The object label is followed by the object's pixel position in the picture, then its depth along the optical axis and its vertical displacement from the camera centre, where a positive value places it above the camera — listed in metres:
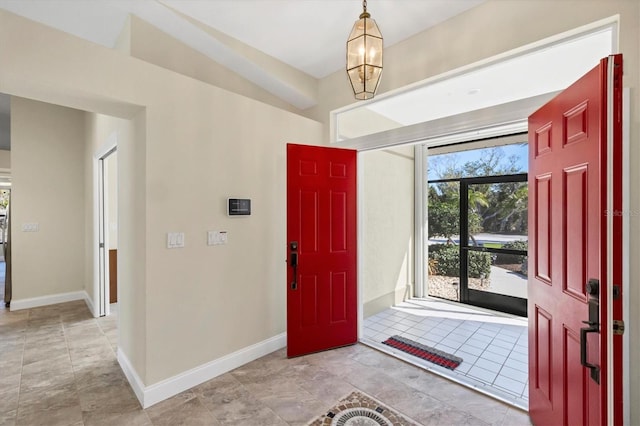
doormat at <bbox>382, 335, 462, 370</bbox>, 3.00 -1.48
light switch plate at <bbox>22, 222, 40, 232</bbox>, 4.61 -0.22
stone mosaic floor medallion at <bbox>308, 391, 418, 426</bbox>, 2.13 -1.47
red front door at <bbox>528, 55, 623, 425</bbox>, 1.25 -0.21
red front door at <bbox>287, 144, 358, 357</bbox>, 3.07 -0.39
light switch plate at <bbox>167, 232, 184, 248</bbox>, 2.40 -0.22
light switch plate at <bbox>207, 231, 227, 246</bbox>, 2.67 -0.23
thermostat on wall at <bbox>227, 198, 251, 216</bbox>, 2.79 +0.05
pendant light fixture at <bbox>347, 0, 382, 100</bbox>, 1.59 +0.83
